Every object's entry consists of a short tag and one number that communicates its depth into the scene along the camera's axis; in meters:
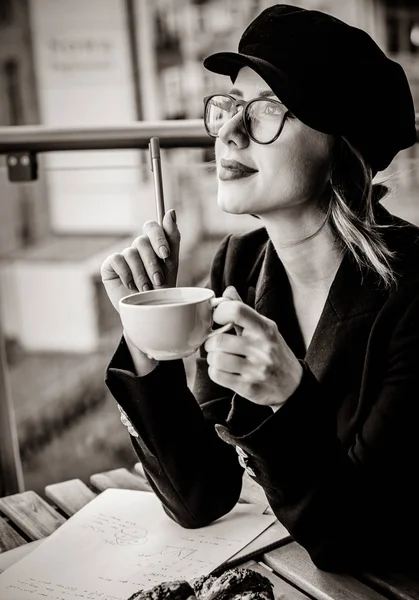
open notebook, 1.12
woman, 1.16
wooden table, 1.09
